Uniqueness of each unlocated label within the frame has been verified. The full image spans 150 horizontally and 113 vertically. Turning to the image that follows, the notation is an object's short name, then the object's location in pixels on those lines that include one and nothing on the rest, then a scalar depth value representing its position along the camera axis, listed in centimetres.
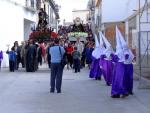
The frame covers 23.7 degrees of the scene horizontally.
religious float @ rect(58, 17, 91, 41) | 3741
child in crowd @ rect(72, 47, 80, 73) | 1917
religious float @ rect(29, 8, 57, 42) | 2059
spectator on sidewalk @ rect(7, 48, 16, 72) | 1949
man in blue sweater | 1160
